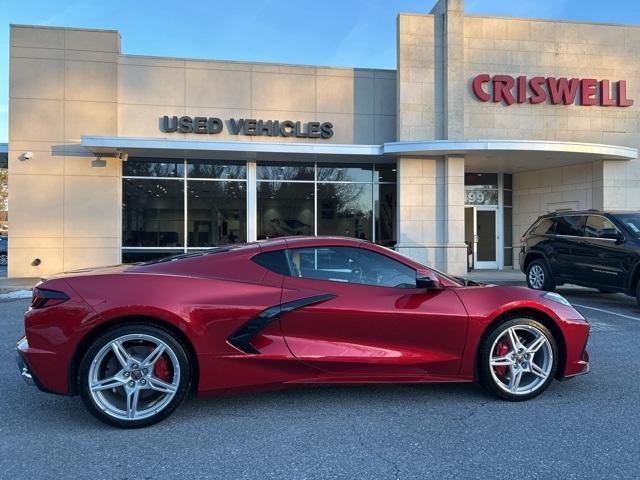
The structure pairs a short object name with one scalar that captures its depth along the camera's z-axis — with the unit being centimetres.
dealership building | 1478
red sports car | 370
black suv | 895
